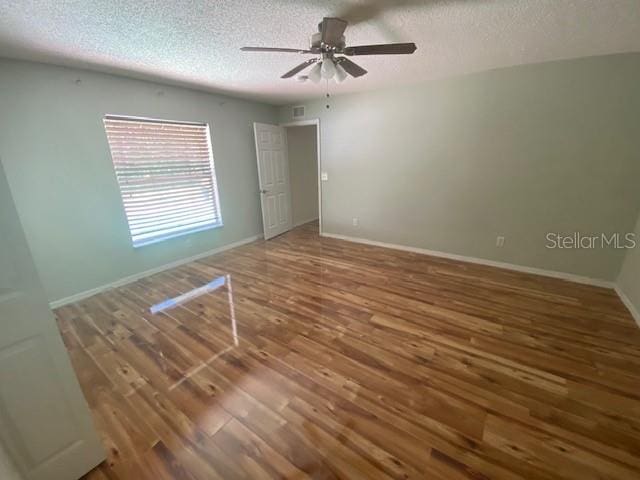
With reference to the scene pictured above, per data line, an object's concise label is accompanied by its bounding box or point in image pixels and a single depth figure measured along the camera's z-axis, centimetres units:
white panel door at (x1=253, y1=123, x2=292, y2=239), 484
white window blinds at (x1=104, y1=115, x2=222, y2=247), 331
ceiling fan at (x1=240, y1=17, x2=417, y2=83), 182
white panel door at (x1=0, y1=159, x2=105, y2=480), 106
